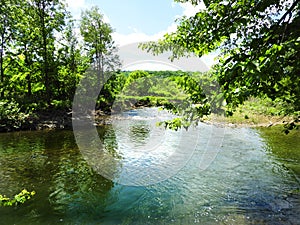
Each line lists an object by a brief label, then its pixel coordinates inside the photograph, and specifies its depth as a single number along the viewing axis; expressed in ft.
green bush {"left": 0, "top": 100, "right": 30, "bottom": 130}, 44.82
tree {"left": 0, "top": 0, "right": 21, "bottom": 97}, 53.40
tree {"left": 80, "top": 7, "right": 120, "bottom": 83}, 68.91
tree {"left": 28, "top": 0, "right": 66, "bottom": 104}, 57.20
